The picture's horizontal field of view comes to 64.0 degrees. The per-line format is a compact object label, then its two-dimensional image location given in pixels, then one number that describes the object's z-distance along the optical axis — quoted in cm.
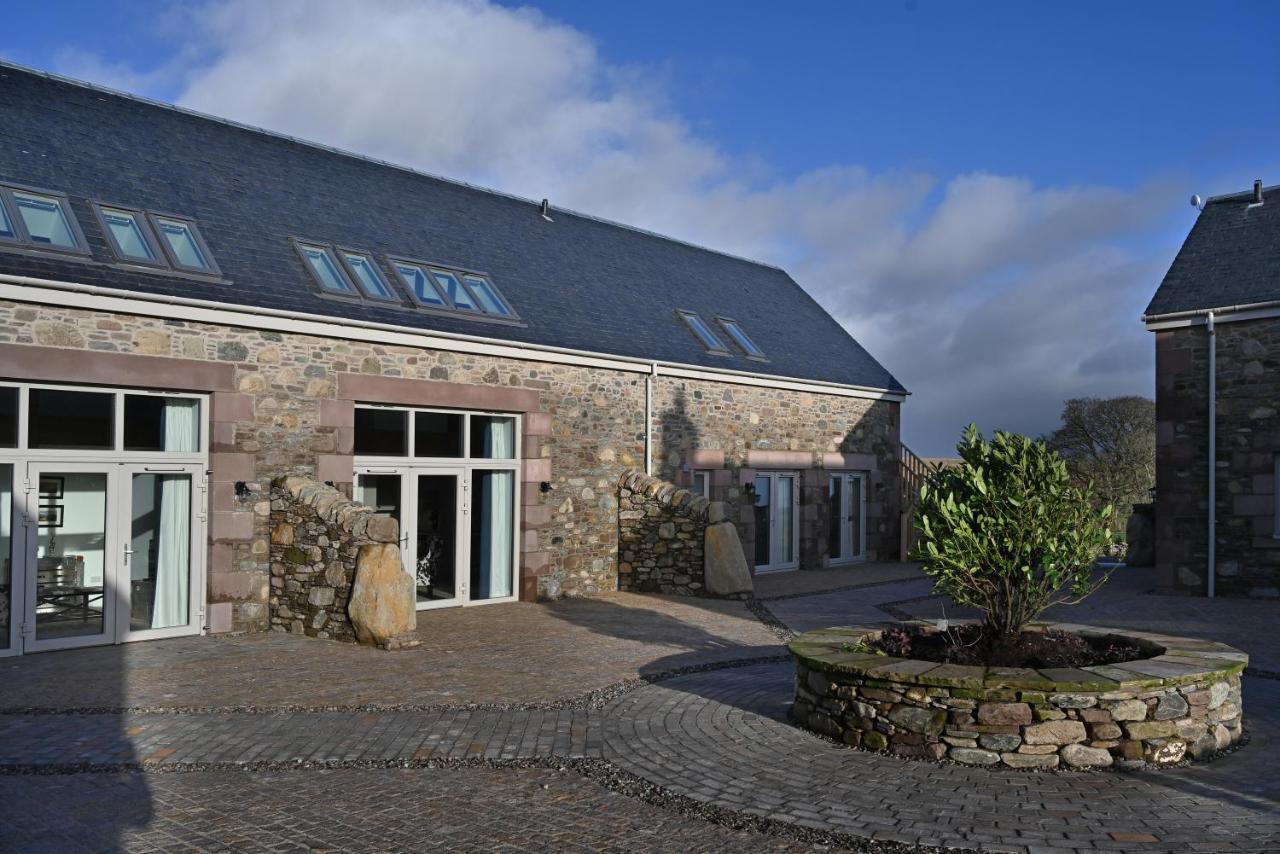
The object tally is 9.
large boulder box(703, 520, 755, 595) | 1405
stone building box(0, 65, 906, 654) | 979
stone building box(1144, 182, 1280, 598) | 1414
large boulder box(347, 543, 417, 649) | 989
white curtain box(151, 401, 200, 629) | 1038
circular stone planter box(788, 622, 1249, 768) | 591
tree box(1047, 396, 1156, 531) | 2383
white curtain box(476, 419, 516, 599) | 1340
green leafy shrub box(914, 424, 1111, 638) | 683
